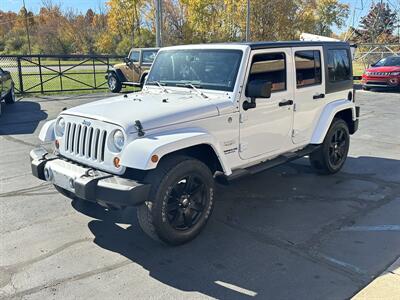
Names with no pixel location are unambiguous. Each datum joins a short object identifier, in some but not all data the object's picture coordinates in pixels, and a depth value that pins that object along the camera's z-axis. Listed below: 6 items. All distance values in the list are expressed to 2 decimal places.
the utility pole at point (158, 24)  17.20
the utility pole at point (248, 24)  29.38
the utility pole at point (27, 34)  49.59
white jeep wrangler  3.56
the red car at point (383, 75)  17.05
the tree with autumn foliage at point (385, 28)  53.66
